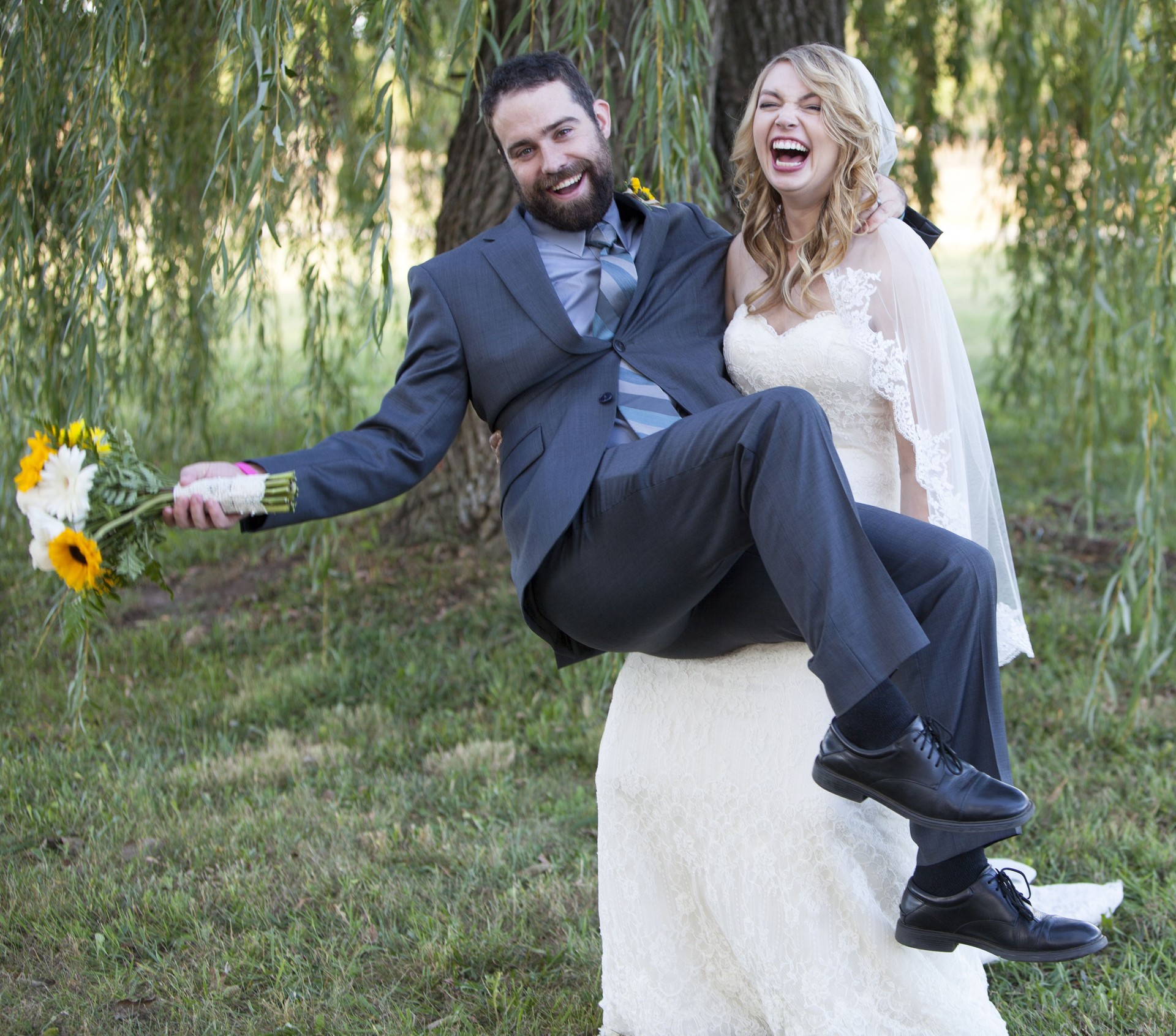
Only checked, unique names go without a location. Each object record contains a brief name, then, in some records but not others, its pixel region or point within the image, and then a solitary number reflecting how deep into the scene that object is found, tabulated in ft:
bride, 7.30
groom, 6.28
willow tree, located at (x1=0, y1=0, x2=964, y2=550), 9.37
